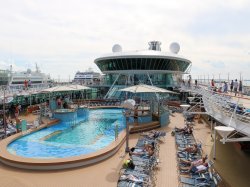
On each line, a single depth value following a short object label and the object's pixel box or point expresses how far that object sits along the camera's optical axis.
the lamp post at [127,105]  7.61
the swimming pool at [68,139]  8.08
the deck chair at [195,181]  5.43
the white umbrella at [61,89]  13.18
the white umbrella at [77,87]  14.52
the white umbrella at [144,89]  11.34
